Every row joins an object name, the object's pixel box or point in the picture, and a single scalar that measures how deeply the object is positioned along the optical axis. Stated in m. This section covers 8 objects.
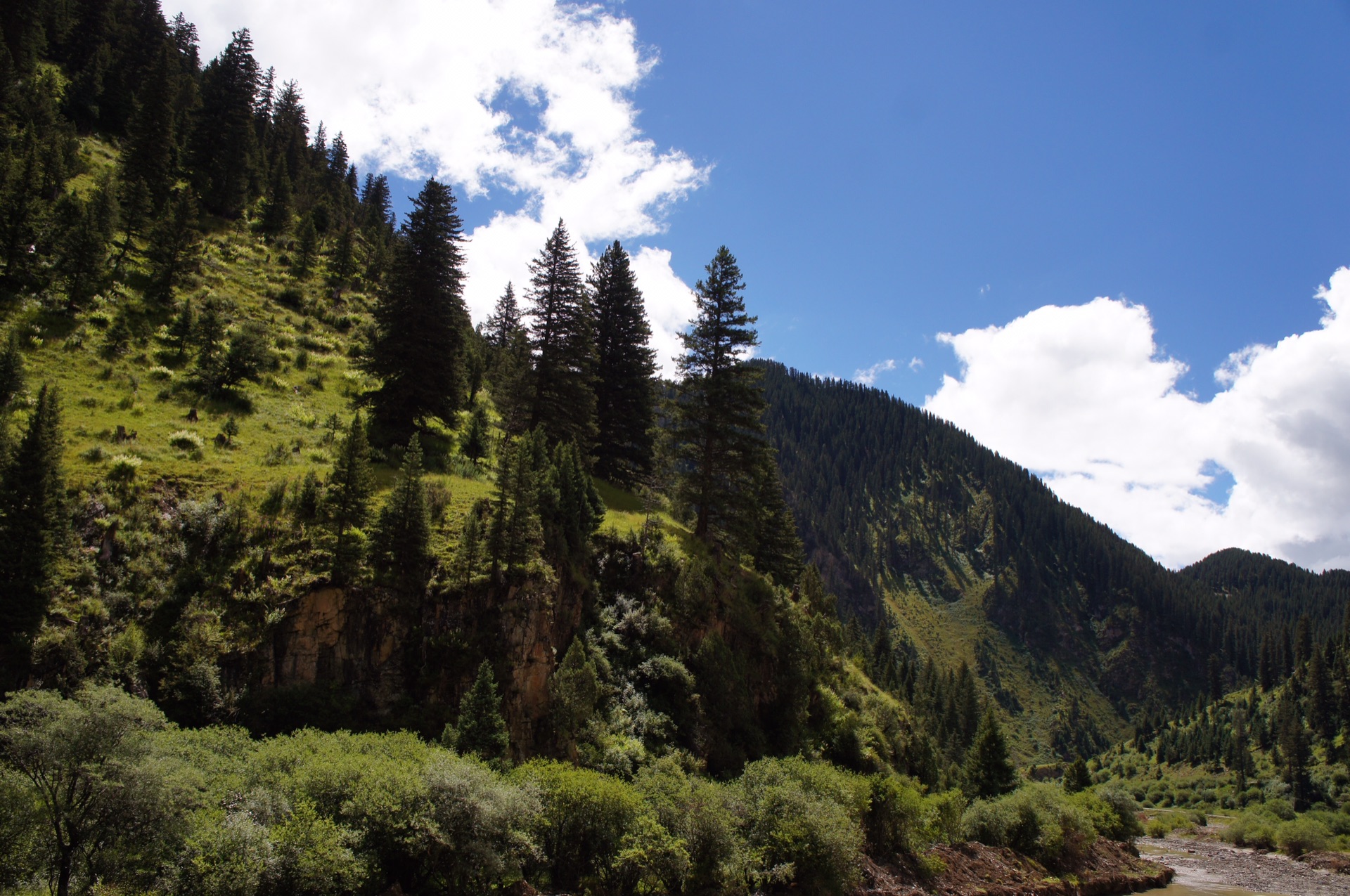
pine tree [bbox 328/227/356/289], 61.72
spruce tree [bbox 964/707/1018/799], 47.69
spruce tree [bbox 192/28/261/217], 62.53
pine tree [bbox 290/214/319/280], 58.66
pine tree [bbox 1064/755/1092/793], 53.94
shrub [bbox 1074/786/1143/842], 45.97
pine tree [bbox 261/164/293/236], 64.88
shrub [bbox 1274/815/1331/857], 63.66
